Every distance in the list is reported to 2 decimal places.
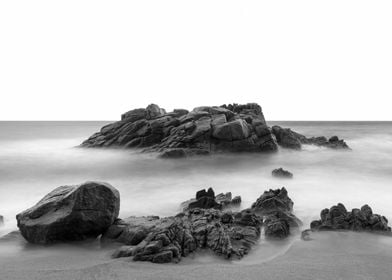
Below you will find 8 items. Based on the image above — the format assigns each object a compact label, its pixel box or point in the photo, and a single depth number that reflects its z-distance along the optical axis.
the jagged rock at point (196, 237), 7.41
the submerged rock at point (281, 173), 19.47
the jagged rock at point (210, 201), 12.19
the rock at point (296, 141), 33.69
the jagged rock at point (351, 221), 9.72
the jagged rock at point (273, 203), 11.61
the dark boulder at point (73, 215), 8.70
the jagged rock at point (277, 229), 9.29
